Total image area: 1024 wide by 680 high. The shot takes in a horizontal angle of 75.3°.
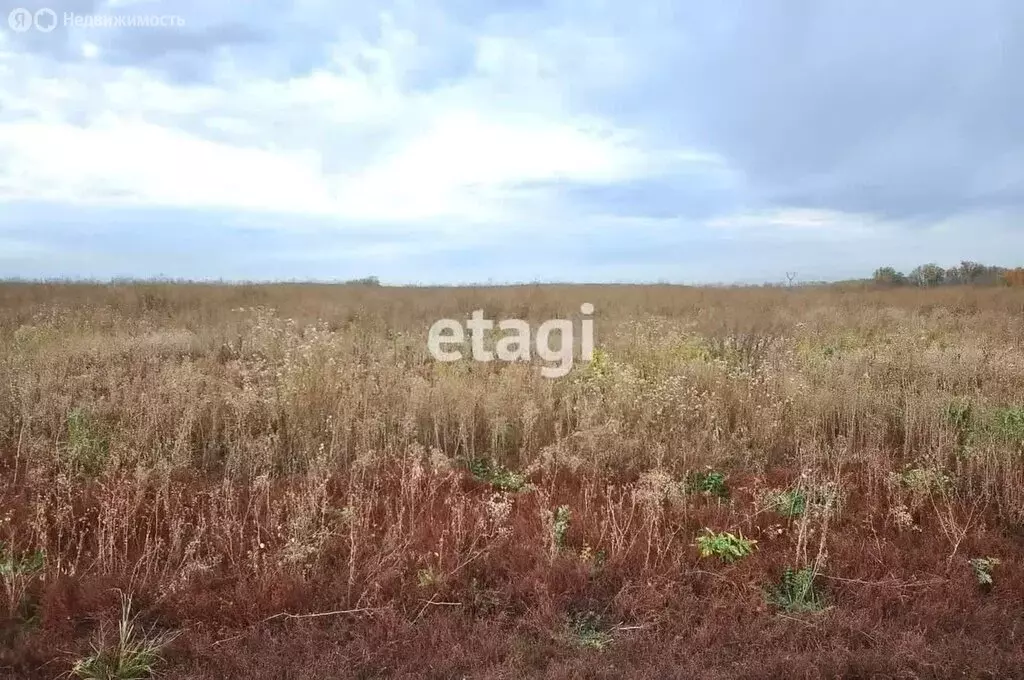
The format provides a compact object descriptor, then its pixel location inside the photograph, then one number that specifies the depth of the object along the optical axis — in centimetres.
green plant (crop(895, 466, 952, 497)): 423
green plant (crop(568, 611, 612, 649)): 296
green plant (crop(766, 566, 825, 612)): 324
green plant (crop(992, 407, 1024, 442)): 483
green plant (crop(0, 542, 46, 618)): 318
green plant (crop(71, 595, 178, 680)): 278
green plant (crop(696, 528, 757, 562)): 363
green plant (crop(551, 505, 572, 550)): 369
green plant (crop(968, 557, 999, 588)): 343
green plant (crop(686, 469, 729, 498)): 457
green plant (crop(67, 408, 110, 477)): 467
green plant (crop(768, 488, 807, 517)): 410
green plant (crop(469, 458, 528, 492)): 462
